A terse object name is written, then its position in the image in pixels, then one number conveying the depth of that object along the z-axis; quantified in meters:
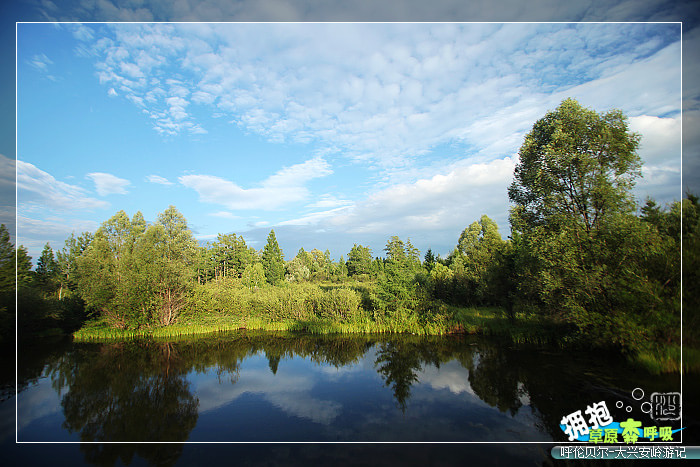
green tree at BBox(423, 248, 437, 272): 51.49
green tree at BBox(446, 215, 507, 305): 25.95
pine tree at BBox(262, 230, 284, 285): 58.00
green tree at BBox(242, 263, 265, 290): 43.33
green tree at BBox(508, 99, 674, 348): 12.01
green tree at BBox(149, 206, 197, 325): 23.33
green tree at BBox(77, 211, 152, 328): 22.50
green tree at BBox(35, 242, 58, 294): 40.44
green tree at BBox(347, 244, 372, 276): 70.12
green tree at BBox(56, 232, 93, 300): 39.81
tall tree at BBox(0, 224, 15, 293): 13.23
